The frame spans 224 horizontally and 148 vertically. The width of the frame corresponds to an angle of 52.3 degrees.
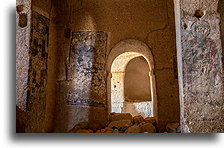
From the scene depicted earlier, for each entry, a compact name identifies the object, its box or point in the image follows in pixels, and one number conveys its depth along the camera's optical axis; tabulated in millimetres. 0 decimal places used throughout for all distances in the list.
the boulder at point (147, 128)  4078
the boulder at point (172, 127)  3821
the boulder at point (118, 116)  4665
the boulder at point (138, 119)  4646
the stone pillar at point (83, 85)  4145
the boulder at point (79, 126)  4000
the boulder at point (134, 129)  3951
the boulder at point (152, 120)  4447
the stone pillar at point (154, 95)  4391
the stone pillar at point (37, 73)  2859
